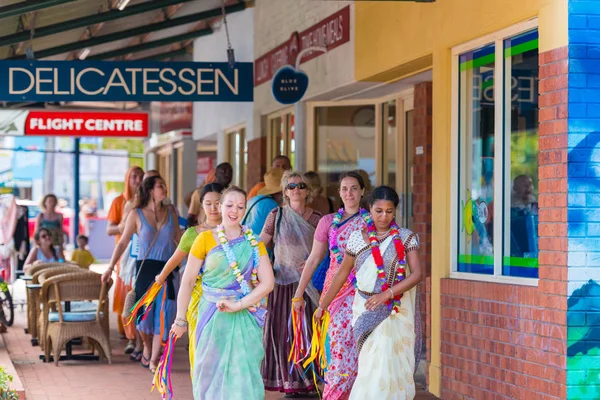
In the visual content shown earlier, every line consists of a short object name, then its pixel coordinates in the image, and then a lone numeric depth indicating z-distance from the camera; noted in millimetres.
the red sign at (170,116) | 21734
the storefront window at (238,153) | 17234
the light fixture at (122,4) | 12211
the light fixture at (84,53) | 18609
